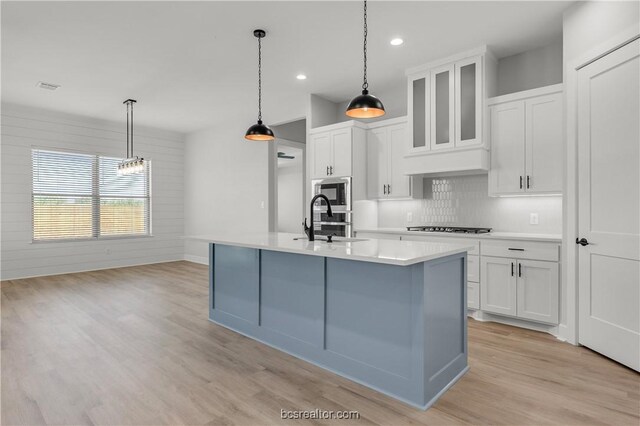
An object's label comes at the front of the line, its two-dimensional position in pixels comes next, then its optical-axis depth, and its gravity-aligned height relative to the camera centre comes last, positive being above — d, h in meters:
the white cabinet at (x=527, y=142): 3.53 +0.69
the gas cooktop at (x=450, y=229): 4.03 -0.22
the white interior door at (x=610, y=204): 2.61 +0.05
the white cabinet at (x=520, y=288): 3.34 -0.75
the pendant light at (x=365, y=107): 2.72 +0.78
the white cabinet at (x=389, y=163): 4.74 +0.64
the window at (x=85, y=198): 6.33 +0.25
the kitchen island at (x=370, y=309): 2.15 -0.68
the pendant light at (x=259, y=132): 3.77 +0.81
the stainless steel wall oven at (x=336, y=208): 5.00 +0.04
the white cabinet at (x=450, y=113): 3.89 +1.10
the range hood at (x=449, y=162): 3.89 +0.54
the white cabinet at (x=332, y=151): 4.96 +0.84
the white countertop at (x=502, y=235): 3.38 -0.26
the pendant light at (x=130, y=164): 5.71 +0.75
